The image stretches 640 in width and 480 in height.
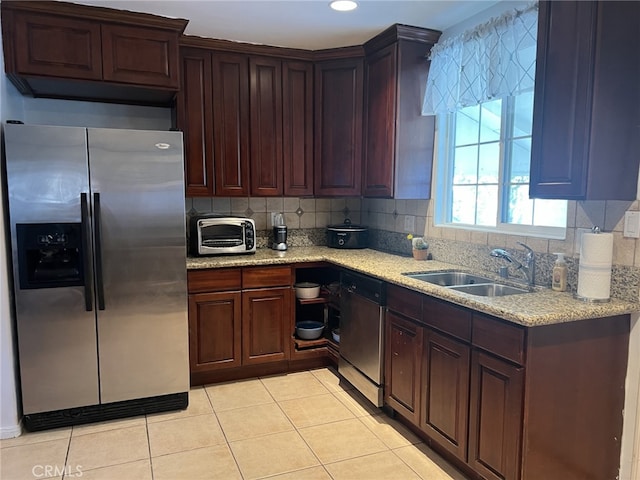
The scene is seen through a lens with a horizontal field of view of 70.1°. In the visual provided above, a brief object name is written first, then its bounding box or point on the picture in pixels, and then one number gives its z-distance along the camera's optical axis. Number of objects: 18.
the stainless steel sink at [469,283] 2.46
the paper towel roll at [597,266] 1.96
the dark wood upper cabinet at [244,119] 3.28
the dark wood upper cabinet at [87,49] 2.56
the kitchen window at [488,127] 2.40
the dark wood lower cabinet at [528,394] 1.81
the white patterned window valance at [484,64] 2.35
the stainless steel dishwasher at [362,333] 2.78
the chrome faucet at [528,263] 2.38
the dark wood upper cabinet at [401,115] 3.09
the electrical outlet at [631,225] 1.93
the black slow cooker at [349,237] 3.76
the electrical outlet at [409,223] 3.45
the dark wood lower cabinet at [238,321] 3.14
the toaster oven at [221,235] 3.32
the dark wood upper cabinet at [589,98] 1.81
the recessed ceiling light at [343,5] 2.61
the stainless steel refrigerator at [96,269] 2.52
